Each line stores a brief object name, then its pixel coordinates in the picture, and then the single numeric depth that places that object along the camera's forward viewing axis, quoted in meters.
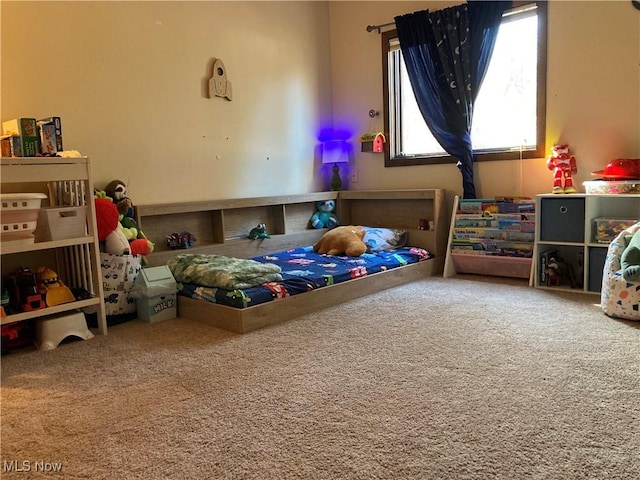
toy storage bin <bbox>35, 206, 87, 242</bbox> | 2.58
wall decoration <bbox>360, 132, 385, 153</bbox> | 4.51
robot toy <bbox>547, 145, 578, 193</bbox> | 3.48
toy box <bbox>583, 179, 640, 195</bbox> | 3.08
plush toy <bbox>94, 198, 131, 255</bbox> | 2.86
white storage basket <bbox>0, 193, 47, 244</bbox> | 2.37
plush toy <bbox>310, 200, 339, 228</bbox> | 4.60
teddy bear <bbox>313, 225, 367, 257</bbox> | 3.78
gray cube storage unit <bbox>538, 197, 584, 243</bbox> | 3.27
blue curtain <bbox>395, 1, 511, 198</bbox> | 3.80
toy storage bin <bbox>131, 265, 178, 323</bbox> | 2.92
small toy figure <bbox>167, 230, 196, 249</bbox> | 3.62
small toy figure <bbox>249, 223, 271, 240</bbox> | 4.01
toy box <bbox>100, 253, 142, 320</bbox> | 2.90
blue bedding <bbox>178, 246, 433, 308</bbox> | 2.77
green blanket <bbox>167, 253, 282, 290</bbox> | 2.84
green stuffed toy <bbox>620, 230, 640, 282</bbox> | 2.53
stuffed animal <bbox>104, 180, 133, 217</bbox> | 3.21
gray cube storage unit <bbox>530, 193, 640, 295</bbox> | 3.20
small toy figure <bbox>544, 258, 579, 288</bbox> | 3.42
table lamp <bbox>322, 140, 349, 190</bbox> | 4.71
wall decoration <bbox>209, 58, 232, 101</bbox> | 3.88
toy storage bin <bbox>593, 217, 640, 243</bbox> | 3.10
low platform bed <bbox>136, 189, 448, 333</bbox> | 2.85
